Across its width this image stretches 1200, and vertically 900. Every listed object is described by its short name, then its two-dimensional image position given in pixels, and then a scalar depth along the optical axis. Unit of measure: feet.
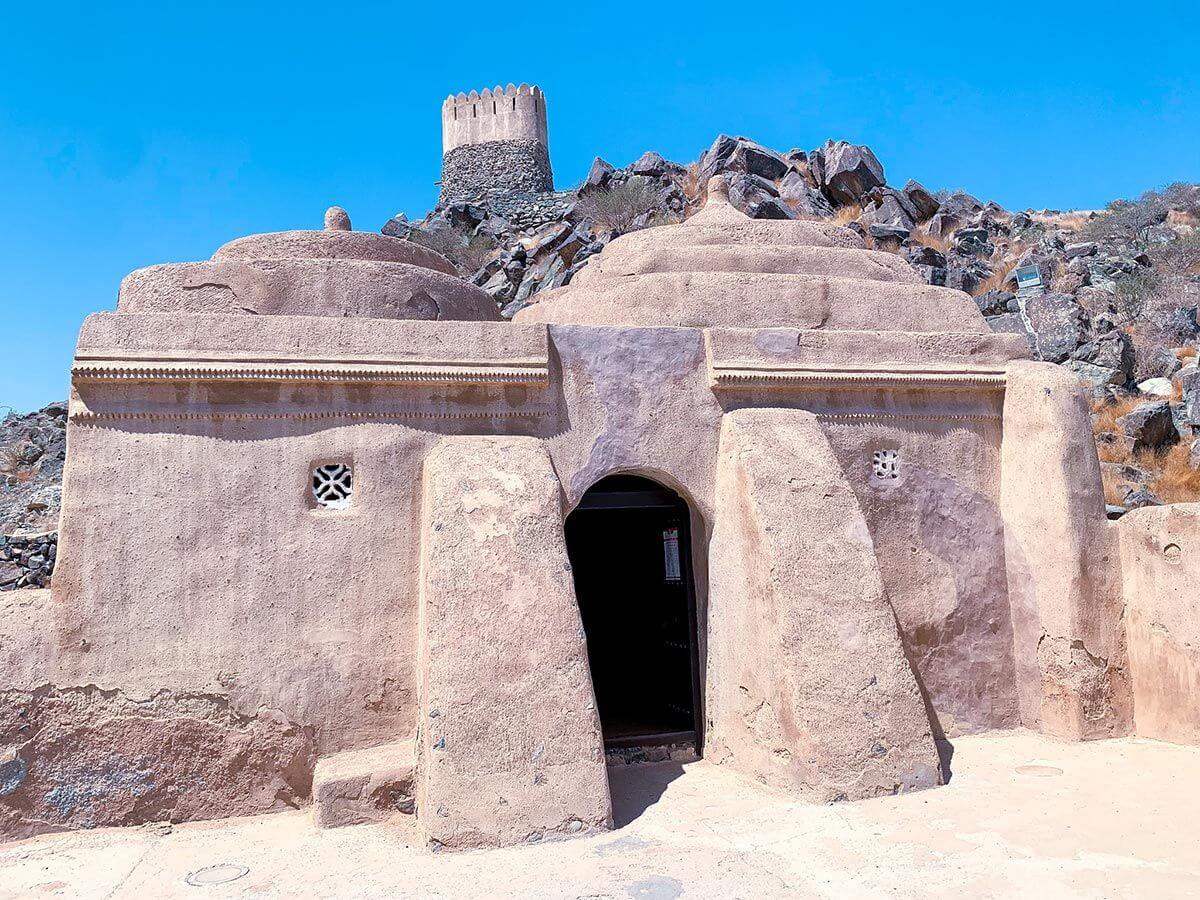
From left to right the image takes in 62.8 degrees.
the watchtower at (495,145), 103.19
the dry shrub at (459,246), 86.28
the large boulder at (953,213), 74.02
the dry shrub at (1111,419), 42.63
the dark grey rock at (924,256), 63.62
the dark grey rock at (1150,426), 42.63
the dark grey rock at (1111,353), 49.26
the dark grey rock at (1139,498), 36.75
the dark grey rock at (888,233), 66.85
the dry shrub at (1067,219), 84.02
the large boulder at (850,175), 75.82
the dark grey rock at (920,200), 75.36
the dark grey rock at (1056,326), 51.67
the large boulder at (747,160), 79.05
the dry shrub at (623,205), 84.07
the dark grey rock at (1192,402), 43.83
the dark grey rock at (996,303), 56.44
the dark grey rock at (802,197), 72.79
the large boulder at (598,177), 93.86
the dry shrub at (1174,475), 39.45
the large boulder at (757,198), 66.80
